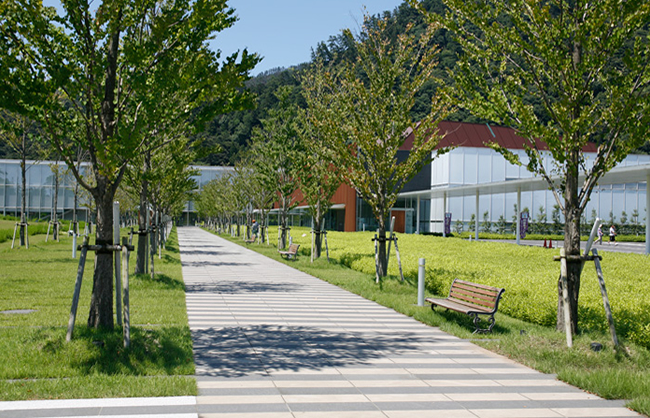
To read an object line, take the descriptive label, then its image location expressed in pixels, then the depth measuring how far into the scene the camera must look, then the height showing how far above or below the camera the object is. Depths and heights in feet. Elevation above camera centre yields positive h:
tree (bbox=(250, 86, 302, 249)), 103.45 +11.86
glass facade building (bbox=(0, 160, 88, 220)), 261.03 +12.28
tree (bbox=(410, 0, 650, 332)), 27.50 +7.04
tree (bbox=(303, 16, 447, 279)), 52.34 +9.01
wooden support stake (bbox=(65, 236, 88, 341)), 23.06 -3.35
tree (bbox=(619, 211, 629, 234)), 180.96 +0.68
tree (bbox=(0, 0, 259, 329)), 23.61 +5.93
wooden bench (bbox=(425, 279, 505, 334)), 31.89 -4.41
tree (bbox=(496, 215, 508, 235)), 180.14 -0.42
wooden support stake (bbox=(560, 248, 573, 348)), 25.62 -3.35
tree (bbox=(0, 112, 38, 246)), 83.09 +10.66
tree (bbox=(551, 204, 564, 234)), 181.31 +0.73
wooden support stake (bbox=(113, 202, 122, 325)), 24.06 -1.51
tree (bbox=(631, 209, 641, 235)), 180.45 +0.74
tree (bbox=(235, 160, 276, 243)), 134.86 +7.47
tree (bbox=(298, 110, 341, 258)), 87.97 +6.12
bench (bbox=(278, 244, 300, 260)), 83.01 -4.29
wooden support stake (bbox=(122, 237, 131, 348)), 23.08 -3.60
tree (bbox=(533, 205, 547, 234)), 182.39 +0.37
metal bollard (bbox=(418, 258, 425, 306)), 39.62 -3.99
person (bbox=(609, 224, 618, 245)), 152.87 -2.76
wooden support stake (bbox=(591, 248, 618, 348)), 25.06 -3.67
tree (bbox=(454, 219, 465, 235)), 179.73 -0.87
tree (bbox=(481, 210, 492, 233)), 180.14 -0.16
